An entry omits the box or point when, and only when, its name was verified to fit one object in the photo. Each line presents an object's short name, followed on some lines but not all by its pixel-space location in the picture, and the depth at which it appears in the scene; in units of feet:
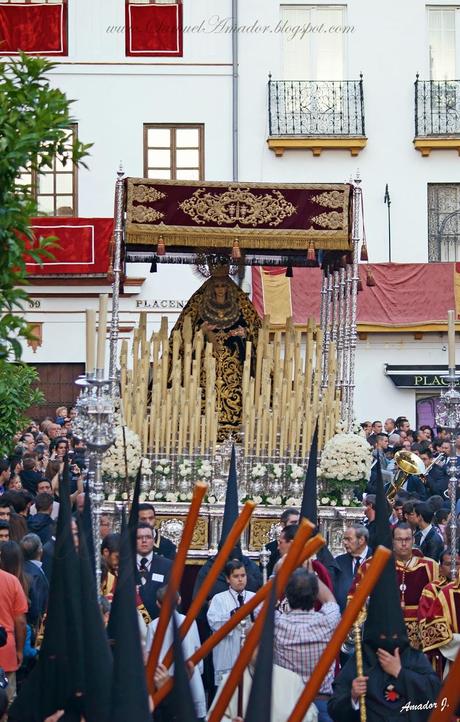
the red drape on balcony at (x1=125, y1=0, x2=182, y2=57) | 86.33
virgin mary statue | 52.49
